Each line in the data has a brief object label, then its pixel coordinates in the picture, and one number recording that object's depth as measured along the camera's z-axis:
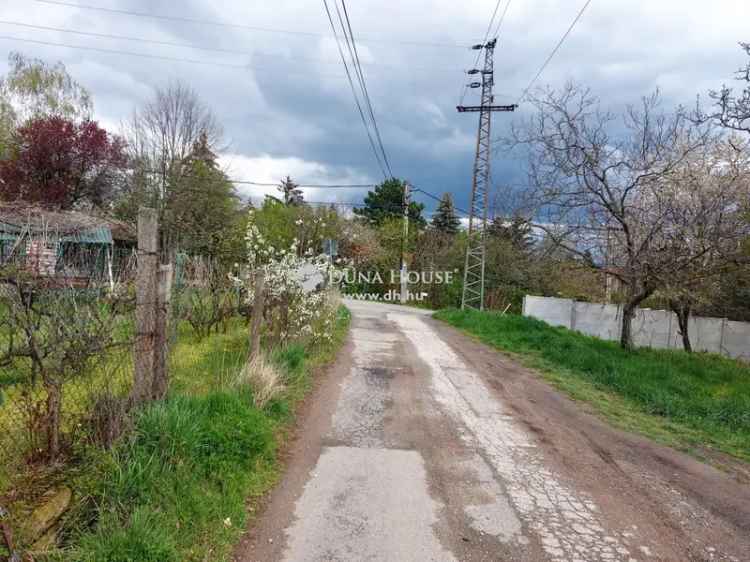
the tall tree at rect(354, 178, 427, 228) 42.31
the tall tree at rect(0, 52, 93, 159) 23.83
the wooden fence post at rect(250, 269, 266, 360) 6.24
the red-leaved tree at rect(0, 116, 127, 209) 21.08
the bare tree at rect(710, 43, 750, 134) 8.35
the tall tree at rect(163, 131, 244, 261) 19.58
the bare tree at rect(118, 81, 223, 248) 20.48
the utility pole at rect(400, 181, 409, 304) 27.42
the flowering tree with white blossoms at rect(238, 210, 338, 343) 7.84
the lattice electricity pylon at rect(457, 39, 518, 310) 18.41
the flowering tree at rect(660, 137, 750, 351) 9.25
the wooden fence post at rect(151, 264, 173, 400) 4.03
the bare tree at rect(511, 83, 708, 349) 9.91
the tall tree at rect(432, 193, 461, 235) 44.66
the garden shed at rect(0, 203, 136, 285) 4.52
